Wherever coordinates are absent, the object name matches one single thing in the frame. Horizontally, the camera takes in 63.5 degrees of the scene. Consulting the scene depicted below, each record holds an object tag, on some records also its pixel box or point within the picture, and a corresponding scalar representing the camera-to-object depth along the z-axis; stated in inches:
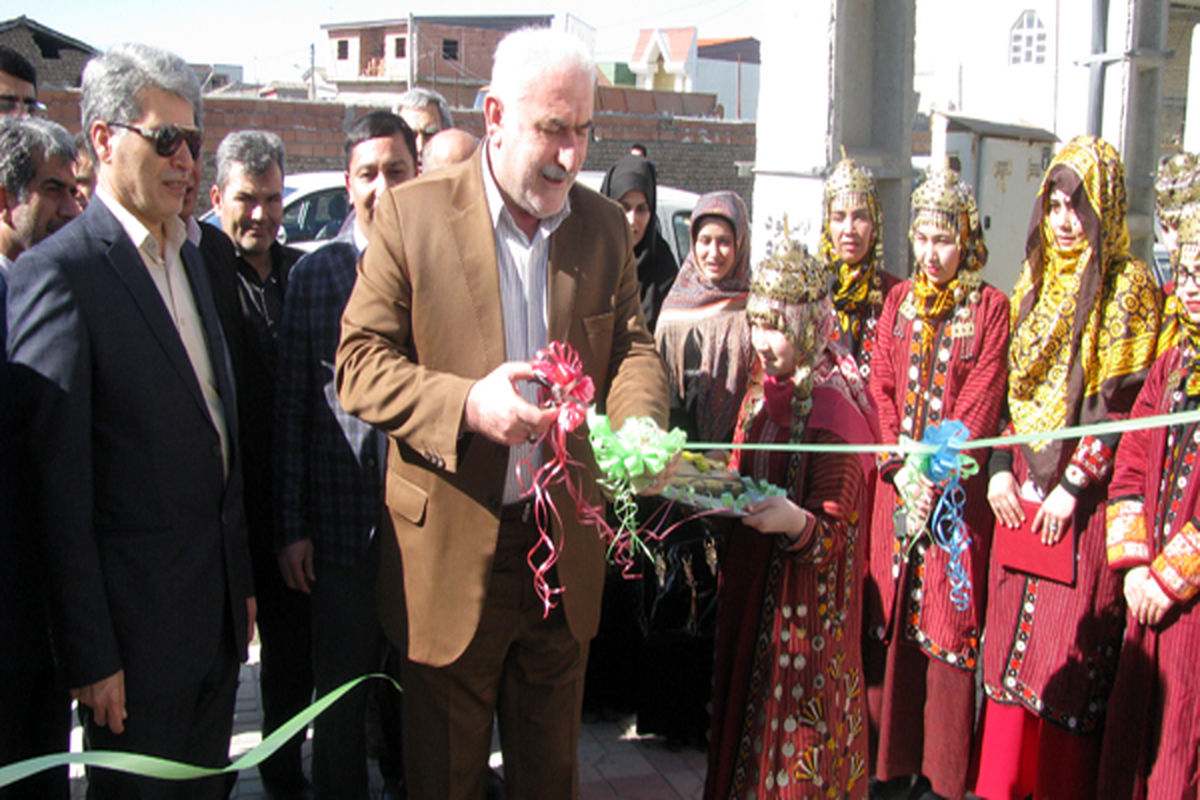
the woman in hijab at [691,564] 143.0
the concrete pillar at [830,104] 188.2
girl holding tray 102.2
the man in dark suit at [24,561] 87.6
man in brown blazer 84.7
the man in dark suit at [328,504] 112.6
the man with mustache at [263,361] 114.2
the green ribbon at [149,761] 70.4
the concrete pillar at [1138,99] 274.4
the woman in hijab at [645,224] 182.1
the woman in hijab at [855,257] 149.5
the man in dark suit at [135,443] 80.5
